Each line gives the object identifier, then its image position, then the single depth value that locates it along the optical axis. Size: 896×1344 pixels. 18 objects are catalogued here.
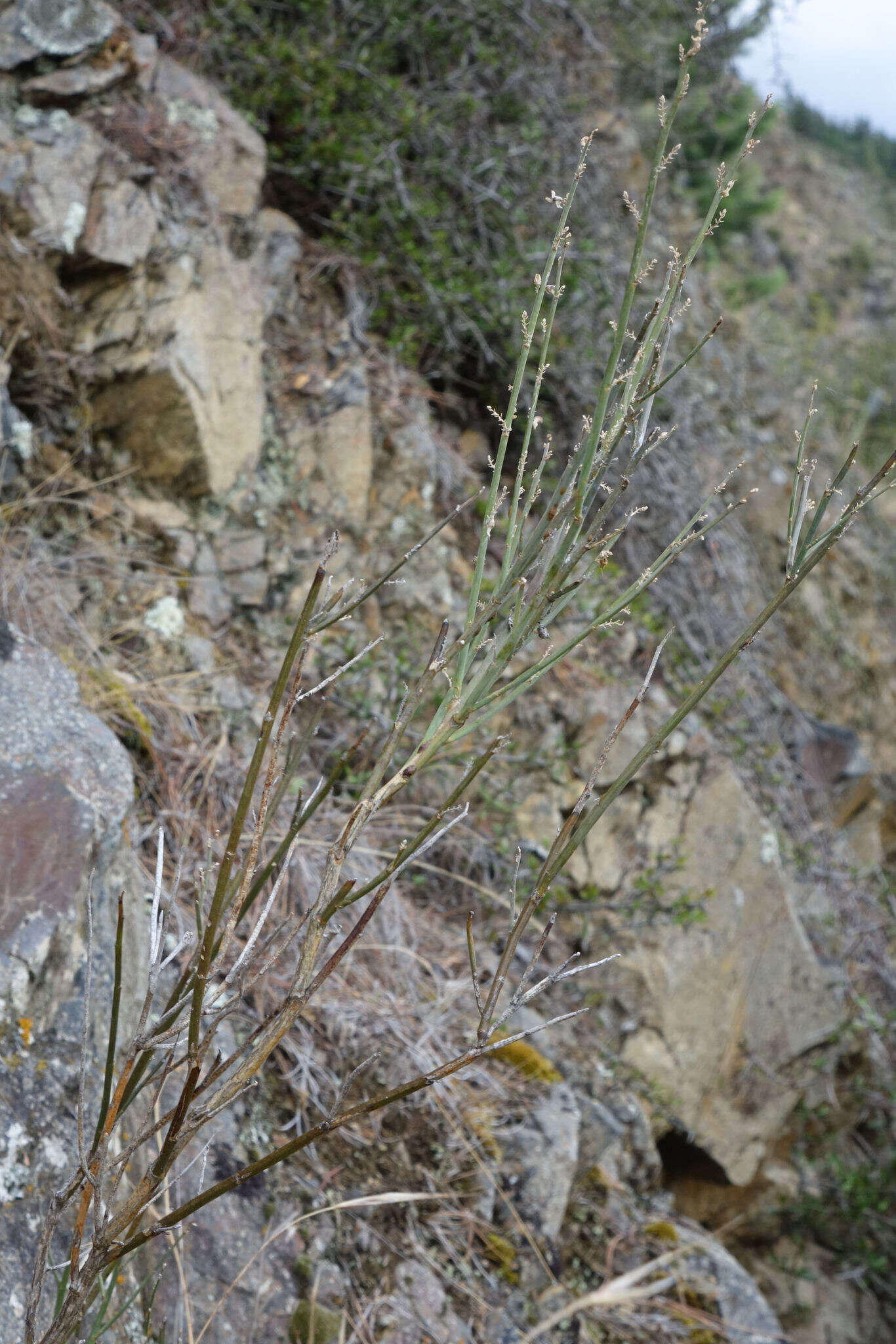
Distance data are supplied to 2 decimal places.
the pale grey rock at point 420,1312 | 1.83
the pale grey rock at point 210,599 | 2.95
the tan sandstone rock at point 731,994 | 3.60
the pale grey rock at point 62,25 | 2.97
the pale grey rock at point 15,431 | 2.53
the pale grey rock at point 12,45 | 2.93
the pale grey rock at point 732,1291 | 2.55
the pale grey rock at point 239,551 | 3.10
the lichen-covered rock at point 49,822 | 1.46
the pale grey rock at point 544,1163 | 2.28
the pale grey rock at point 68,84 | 2.95
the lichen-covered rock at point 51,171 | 2.79
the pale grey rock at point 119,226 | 2.92
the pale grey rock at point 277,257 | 3.51
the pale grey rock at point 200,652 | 2.80
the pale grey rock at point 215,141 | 3.37
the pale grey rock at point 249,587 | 3.09
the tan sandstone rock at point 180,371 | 2.96
